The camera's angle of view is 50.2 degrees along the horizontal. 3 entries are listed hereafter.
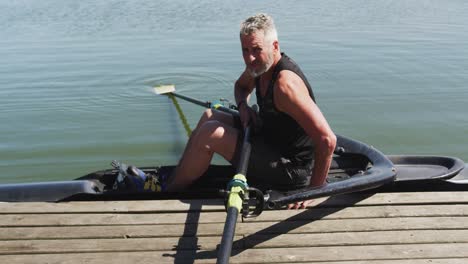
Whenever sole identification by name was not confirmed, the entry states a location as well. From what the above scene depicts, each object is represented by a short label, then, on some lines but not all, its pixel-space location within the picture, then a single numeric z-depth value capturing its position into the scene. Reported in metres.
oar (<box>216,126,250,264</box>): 2.42
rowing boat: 3.41
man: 3.09
